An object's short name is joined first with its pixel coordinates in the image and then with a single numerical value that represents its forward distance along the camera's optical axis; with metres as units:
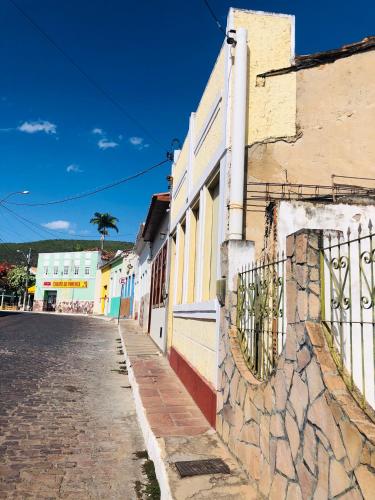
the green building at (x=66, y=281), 49.09
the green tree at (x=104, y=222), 61.18
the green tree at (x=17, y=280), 60.17
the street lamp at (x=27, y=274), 54.04
